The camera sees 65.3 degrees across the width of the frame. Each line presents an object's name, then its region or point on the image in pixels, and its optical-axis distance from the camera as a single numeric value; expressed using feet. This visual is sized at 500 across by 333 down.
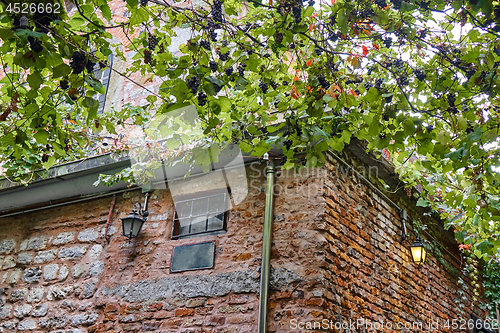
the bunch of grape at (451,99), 8.97
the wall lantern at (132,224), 13.26
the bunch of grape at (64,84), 7.49
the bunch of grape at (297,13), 8.00
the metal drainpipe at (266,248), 10.50
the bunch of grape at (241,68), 8.50
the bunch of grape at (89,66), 7.47
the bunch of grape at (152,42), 8.75
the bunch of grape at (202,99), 7.75
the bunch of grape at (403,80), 9.44
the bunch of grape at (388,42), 9.31
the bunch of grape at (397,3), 7.58
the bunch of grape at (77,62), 7.20
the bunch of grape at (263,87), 9.75
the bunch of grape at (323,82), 8.55
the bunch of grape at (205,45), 8.25
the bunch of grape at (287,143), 9.23
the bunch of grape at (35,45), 6.00
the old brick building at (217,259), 11.12
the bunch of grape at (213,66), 8.17
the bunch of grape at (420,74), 8.92
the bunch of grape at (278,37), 8.34
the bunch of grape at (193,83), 7.36
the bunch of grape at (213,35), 8.49
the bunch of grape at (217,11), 8.21
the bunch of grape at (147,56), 8.78
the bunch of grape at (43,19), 6.33
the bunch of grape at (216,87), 7.37
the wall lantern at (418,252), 15.94
